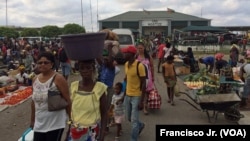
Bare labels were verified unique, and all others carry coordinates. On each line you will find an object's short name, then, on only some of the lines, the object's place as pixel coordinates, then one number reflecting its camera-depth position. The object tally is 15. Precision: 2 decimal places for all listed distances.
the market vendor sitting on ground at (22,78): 9.14
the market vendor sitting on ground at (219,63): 8.81
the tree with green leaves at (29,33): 46.46
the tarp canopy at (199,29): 18.66
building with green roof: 42.88
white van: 13.92
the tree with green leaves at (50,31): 46.82
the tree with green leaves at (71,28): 45.58
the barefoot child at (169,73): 6.14
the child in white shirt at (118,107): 4.15
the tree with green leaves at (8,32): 39.34
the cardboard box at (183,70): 10.53
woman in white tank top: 2.57
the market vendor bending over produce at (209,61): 9.74
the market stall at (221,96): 4.74
